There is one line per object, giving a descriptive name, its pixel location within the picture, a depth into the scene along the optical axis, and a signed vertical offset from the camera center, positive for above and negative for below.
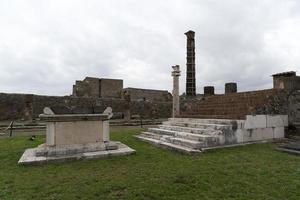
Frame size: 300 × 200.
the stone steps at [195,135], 5.91 -0.90
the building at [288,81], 8.52 +1.09
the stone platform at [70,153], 4.71 -1.16
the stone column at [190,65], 19.84 +4.01
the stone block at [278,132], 7.25 -0.88
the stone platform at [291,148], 5.28 -1.09
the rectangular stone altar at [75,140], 5.00 -0.86
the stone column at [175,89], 10.24 +0.87
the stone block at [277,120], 7.17 -0.48
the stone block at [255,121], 6.69 -0.48
